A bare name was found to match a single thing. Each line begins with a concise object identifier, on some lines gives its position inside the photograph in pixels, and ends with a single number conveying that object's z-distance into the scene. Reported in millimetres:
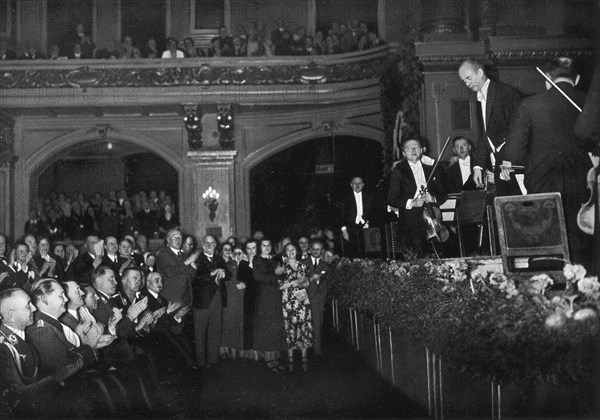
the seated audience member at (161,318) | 6586
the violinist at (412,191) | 8031
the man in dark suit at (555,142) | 6155
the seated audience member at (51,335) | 4520
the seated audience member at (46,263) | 10461
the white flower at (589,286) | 4398
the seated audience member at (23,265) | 9282
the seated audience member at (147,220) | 16656
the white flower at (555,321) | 4215
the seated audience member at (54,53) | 16297
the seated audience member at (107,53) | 16500
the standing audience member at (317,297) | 9000
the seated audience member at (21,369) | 4250
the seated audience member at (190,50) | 16625
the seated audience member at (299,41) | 16656
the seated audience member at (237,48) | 16531
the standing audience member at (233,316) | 9086
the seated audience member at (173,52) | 16609
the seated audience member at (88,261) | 10047
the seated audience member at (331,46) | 16516
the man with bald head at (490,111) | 7227
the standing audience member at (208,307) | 8867
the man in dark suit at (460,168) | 9109
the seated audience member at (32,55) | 16188
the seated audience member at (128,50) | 16672
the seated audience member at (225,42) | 16531
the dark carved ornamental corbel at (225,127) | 16872
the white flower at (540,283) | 4508
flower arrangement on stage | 4168
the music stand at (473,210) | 7160
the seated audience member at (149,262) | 10377
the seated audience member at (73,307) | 5291
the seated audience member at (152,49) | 16734
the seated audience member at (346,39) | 16359
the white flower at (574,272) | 4445
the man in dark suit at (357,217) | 12211
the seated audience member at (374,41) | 16156
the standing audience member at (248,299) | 8844
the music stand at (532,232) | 5391
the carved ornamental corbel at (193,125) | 16828
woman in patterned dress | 8492
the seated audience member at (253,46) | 16516
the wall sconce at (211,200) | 17172
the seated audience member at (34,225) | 15812
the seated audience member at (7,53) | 16047
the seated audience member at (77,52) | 16495
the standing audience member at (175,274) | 8773
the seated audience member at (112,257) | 9719
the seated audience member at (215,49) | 16531
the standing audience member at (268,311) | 8602
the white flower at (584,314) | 4234
